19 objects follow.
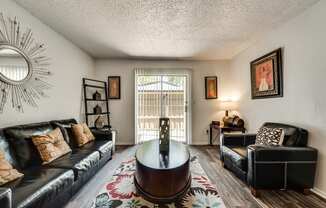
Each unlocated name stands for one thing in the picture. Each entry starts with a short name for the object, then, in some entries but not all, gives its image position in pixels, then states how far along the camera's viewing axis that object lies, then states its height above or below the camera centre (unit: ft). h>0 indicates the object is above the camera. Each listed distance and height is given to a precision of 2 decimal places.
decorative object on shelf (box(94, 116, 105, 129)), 15.01 -1.43
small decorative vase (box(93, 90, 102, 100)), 15.96 +0.86
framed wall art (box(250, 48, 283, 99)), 10.31 +1.86
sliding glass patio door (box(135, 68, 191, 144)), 17.83 +0.55
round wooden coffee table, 6.50 -2.67
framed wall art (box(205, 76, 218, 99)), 17.85 +1.62
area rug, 6.92 -3.75
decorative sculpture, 8.72 -1.42
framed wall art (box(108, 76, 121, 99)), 17.57 +1.80
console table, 14.67 -1.89
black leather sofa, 5.09 -2.38
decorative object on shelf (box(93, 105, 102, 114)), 15.76 -0.29
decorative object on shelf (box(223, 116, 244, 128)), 14.79 -1.33
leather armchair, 7.65 -2.59
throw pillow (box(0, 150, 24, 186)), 5.55 -2.10
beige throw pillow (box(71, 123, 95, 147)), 10.58 -1.70
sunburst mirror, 7.53 +1.84
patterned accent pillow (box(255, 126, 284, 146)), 8.70 -1.55
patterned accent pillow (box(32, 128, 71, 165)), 7.59 -1.76
